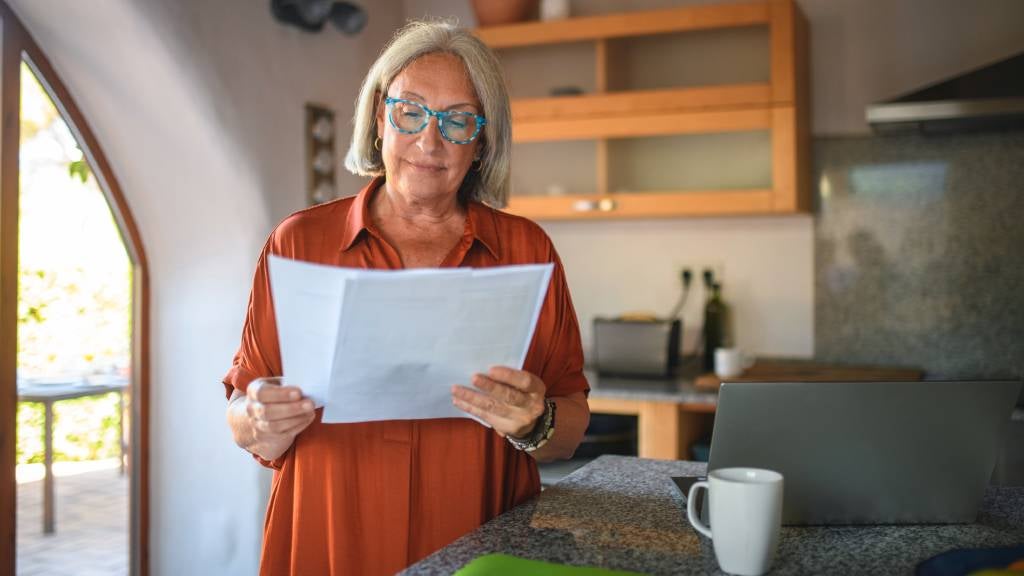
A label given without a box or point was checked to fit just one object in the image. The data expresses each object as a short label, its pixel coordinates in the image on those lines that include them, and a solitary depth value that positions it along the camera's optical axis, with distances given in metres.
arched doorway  2.27
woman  1.29
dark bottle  3.24
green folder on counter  0.99
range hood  2.54
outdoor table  2.38
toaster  3.06
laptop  1.13
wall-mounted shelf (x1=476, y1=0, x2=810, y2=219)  2.93
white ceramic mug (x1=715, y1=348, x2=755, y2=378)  2.90
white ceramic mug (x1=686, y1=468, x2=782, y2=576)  0.97
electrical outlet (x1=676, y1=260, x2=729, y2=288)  3.31
